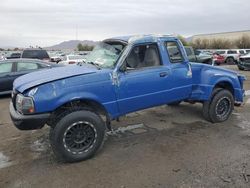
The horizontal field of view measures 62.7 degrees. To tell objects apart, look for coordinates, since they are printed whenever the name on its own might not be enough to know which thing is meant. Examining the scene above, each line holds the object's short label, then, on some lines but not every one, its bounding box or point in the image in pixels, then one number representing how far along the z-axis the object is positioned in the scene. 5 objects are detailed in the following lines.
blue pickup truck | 3.05
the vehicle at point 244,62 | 14.23
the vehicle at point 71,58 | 16.08
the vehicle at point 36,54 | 14.84
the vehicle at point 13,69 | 7.18
